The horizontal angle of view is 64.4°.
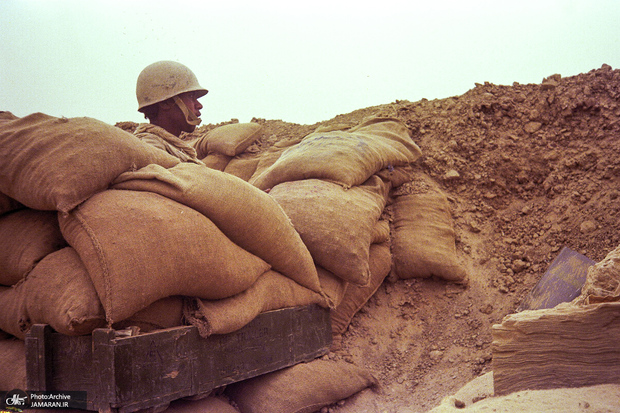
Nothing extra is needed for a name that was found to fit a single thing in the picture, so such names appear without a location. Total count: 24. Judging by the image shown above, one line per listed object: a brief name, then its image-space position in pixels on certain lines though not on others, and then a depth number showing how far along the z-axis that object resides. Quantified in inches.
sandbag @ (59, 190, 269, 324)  69.4
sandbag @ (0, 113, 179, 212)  73.9
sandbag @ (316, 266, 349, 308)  112.3
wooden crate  68.0
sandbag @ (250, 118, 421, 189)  128.0
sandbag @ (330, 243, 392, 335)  121.8
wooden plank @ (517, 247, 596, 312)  99.9
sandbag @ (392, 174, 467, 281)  133.3
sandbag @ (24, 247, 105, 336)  67.9
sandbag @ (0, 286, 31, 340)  75.2
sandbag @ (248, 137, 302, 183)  183.8
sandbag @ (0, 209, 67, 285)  77.2
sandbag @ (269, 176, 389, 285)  110.0
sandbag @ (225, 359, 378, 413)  93.2
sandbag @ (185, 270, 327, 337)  81.0
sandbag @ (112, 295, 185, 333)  75.5
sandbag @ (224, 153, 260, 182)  194.7
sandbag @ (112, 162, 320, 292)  81.7
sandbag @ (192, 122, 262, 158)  202.1
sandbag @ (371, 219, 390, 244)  129.2
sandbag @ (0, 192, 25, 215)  82.4
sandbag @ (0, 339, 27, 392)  76.0
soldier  120.9
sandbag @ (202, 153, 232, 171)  204.4
